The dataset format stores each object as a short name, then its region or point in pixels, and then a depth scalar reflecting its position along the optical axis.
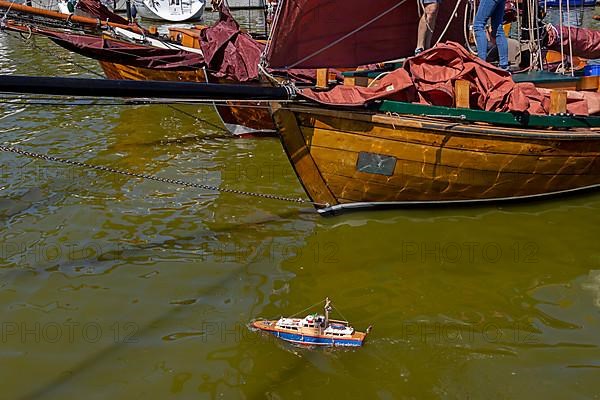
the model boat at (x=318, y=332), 4.66
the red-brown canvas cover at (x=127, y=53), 10.64
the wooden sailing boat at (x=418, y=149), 6.41
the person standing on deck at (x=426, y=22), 8.07
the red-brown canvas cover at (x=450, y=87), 6.50
